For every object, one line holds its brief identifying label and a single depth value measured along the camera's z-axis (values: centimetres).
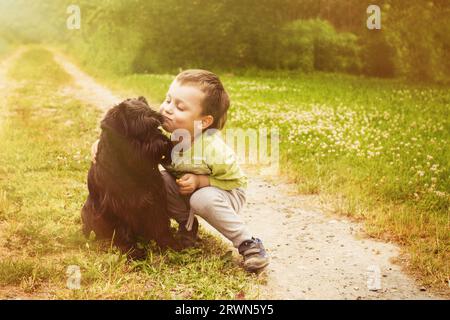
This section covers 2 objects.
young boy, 339
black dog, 316
